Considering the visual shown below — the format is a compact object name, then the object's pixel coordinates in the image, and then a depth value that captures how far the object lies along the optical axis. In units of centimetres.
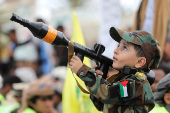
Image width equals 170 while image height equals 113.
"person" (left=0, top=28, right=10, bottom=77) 1434
